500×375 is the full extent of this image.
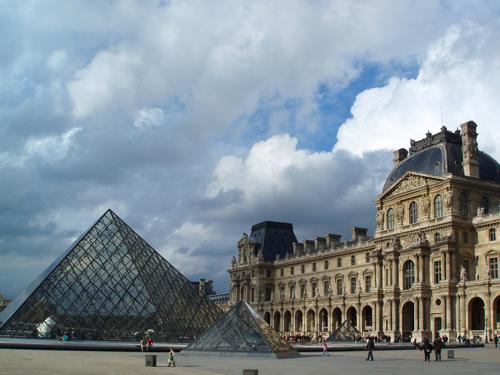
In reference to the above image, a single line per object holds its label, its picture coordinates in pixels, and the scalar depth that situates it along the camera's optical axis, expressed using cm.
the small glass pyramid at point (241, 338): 2816
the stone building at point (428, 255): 5453
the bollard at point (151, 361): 2161
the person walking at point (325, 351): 3210
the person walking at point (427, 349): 2677
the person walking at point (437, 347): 2667
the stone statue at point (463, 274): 5375
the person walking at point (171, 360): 2209
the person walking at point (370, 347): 2713
